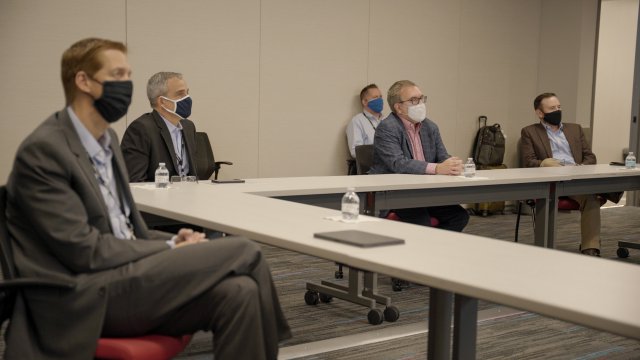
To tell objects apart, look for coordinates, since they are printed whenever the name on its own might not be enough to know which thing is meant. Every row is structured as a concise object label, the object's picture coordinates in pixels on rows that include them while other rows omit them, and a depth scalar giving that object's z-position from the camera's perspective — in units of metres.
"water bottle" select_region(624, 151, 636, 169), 5.49
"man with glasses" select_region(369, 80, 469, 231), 4.71
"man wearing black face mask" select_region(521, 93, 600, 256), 5.79
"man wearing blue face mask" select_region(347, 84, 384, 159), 7.23
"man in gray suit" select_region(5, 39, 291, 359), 1.96
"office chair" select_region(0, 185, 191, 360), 1.93
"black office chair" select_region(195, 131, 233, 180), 5.79
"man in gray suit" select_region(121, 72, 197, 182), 4.08
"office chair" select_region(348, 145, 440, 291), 5.01
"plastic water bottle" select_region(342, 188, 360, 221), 2.71
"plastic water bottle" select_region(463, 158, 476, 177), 4.62
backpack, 8.34
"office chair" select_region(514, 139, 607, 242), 5.75
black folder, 2.19
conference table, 1.61
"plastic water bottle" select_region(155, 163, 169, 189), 3.71
